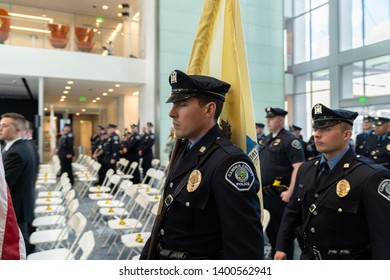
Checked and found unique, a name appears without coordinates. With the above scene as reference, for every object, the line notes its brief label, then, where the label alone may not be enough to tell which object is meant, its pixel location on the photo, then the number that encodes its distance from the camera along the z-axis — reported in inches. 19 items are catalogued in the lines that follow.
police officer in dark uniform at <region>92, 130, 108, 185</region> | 317.7
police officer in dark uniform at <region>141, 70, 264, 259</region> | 48.9
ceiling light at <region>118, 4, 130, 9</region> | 529.3
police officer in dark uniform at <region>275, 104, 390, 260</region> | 61.3
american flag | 48.1
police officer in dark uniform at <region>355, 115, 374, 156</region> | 252.8
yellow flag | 64.3
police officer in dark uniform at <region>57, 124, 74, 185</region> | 331.9
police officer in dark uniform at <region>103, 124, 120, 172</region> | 314.3
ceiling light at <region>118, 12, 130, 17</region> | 528.1
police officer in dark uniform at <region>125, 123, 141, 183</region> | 353.4
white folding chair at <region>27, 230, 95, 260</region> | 99.6
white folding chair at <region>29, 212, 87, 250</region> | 117.3
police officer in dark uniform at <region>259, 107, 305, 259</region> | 135.3
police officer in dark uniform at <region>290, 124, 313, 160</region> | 249.6
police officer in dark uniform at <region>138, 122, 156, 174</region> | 354.3
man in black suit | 118.8
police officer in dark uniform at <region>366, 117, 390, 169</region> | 215.3
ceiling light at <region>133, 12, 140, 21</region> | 511.1
